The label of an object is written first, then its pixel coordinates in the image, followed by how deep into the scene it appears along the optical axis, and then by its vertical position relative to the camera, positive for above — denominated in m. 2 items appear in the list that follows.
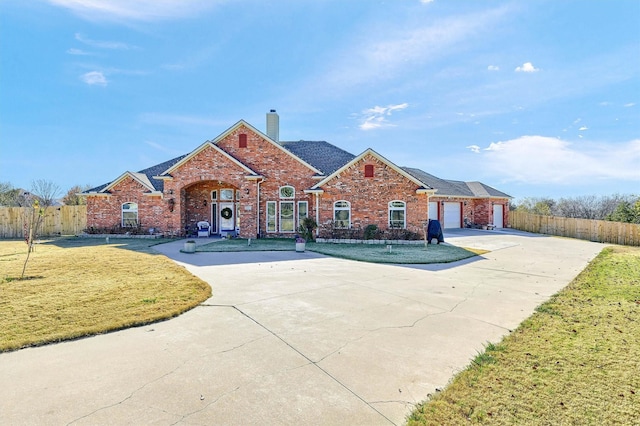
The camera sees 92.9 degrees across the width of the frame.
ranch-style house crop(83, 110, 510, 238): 17.17 +1.28
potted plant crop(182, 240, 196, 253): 13.08 -1.40
